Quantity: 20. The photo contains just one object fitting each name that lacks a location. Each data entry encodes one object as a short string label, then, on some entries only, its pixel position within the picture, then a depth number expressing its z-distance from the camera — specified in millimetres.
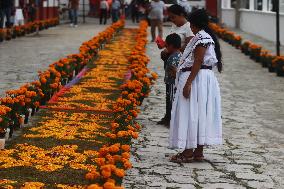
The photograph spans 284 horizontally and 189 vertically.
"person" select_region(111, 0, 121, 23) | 41062
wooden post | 35500
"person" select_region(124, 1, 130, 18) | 51250
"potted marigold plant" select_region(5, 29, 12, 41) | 26250
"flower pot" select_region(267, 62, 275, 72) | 16281
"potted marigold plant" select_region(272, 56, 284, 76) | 15375
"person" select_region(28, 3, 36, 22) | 34800
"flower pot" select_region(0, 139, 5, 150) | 7527
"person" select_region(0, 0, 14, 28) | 27000
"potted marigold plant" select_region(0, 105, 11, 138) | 7623
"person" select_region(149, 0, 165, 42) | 23156
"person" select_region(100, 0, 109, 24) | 41000
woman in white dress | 7090
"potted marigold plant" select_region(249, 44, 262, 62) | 18688
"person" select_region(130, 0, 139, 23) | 44119
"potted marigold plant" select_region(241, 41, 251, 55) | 20750
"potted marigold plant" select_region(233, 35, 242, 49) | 23256
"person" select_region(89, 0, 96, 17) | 53844
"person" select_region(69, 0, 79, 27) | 36625
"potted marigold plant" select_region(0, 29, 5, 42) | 25281
